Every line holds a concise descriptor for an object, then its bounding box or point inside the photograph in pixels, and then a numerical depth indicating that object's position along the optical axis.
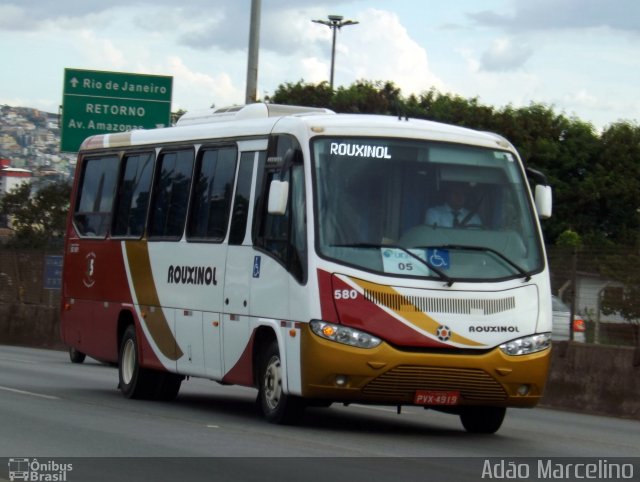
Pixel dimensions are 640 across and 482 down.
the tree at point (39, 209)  85.25
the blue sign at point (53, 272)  33.62
